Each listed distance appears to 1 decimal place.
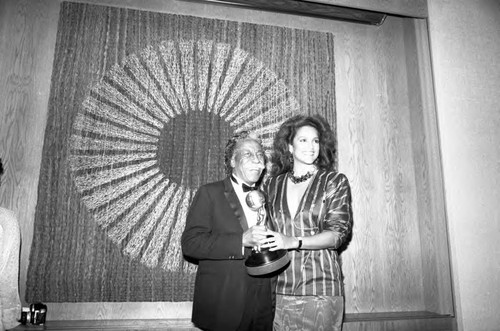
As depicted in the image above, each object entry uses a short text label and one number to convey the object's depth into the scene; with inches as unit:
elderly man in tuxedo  59.4
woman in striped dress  58.6
